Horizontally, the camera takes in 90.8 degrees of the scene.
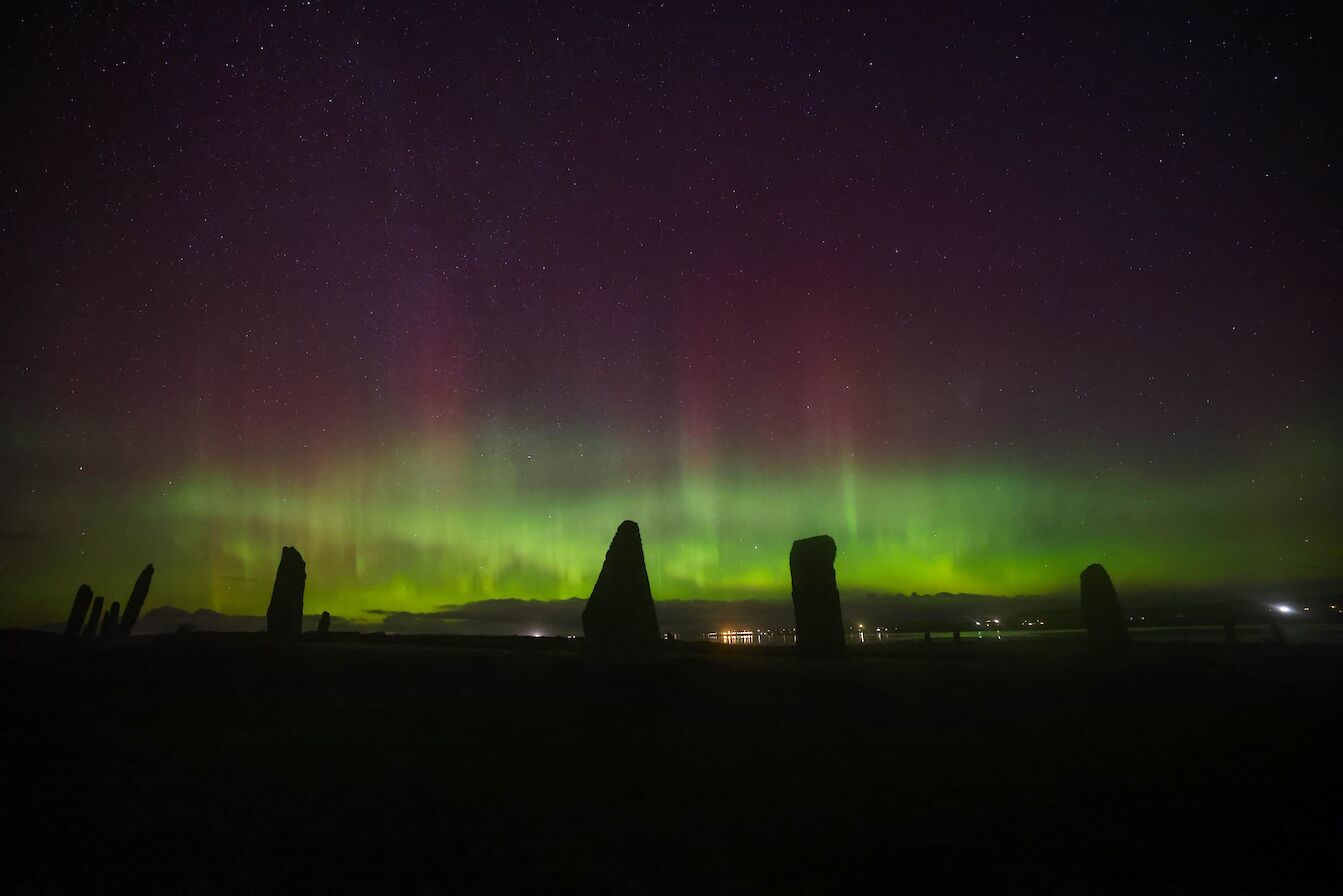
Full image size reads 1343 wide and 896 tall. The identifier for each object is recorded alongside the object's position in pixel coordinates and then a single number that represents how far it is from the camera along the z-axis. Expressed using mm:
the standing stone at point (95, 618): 41188
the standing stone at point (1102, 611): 23280
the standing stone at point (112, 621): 40875
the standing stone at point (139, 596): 38594
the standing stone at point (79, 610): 38938
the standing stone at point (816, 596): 18797
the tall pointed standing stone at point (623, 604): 19422
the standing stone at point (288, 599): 26812
